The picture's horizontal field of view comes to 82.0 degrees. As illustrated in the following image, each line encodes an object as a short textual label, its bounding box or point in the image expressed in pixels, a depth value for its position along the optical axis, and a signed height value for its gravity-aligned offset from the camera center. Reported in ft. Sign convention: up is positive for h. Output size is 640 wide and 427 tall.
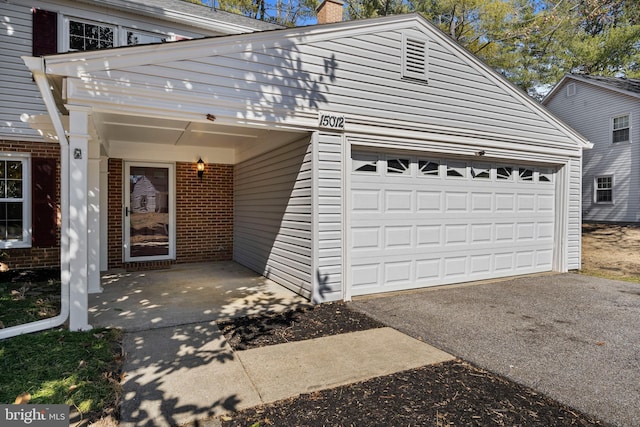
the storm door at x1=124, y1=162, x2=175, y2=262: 27.12 -0.56
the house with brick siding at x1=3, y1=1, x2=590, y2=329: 15.20 +2.89
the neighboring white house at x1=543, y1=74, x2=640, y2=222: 50.01 +10.04
